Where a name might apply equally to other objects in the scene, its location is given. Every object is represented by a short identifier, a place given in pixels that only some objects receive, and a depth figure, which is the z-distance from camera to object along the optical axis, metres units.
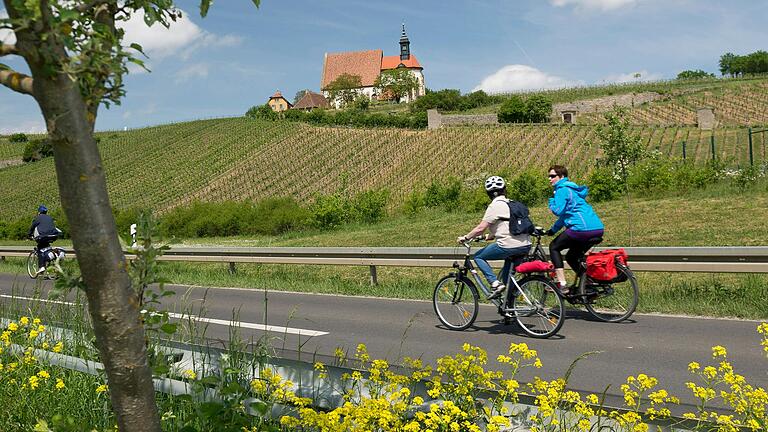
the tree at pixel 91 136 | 1.90
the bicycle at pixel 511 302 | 8.70
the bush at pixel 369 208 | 33.06
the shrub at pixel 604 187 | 26.94
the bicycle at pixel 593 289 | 9.28
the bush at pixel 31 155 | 81.31
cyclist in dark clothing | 19.69
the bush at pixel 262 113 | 90.38
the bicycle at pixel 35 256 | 19.34
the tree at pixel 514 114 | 78.12
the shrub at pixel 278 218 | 34.59
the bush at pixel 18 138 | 109.71
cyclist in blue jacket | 9.40
